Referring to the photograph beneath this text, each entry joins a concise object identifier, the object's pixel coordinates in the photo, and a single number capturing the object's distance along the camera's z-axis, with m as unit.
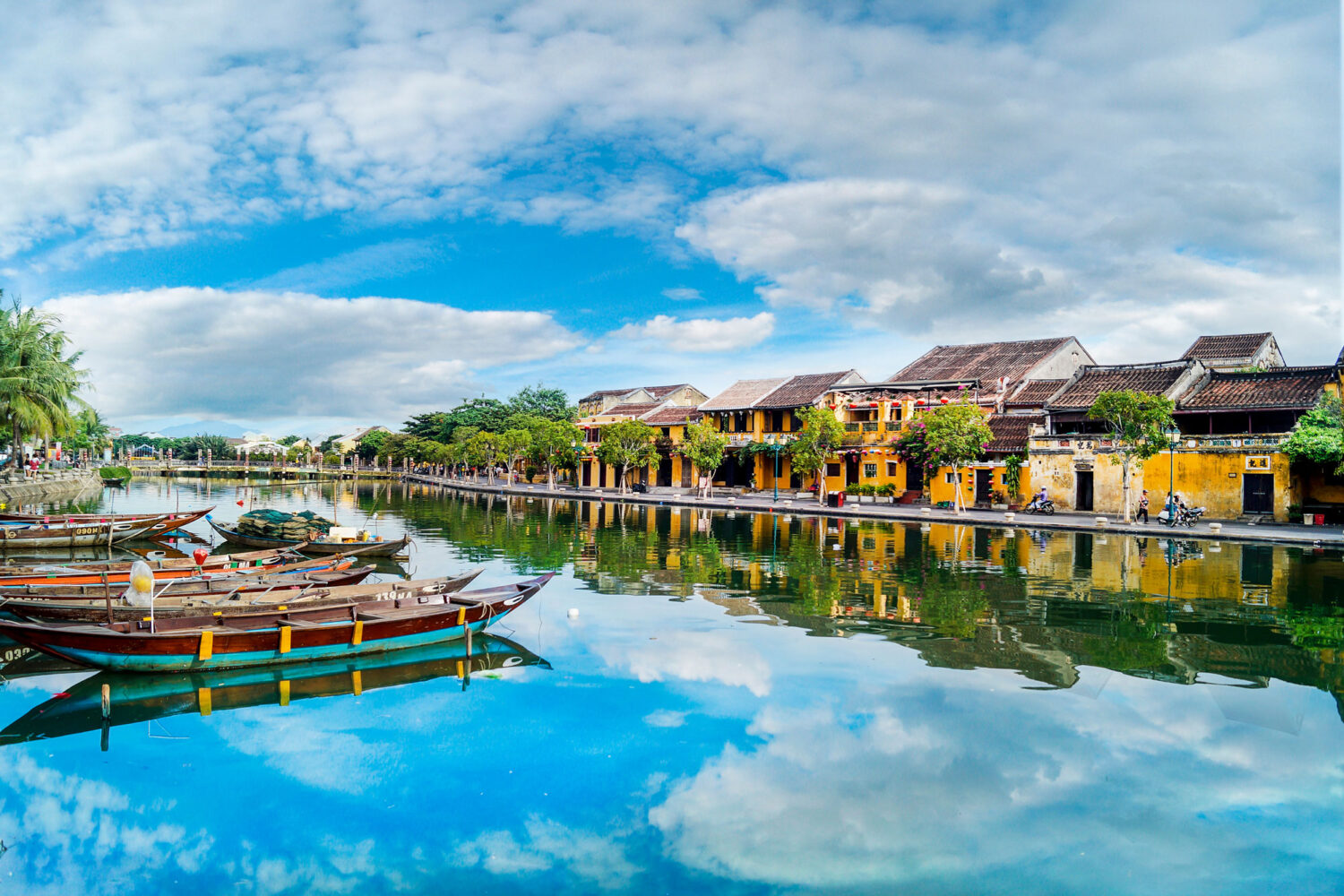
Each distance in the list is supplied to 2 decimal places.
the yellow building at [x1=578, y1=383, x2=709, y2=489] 57.12
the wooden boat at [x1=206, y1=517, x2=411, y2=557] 24.29
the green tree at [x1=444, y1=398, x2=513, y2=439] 83.19
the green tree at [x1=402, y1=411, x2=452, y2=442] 94.94
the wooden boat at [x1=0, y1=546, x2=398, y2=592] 16.91
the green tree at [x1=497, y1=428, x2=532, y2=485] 61.54
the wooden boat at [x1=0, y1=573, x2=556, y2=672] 11.44
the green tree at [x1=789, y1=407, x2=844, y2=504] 42.44
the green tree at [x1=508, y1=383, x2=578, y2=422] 82.94
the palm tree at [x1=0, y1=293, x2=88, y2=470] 39.53
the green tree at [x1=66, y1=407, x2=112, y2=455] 69.86
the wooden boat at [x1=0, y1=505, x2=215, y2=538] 29.11
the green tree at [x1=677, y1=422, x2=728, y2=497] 48.66
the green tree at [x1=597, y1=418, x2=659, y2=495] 52.03
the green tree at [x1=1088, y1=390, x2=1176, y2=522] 31.31
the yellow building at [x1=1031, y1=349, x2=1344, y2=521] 32.31
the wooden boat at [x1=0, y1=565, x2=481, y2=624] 13.23
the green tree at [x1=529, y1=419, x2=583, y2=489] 57.34
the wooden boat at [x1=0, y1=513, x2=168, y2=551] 26.48
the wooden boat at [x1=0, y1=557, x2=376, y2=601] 14.88
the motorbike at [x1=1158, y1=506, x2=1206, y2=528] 31.27
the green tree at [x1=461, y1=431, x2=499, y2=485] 66.69
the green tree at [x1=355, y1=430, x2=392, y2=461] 105.06
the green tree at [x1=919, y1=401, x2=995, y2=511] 36.69
